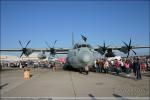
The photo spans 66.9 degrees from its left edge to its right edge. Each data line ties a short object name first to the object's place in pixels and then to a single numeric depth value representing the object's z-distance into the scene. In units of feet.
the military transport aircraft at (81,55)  35.86
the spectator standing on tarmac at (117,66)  36.99
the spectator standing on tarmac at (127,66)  35.49
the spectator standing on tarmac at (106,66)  40.78
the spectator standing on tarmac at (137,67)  28.52
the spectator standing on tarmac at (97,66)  44.75
